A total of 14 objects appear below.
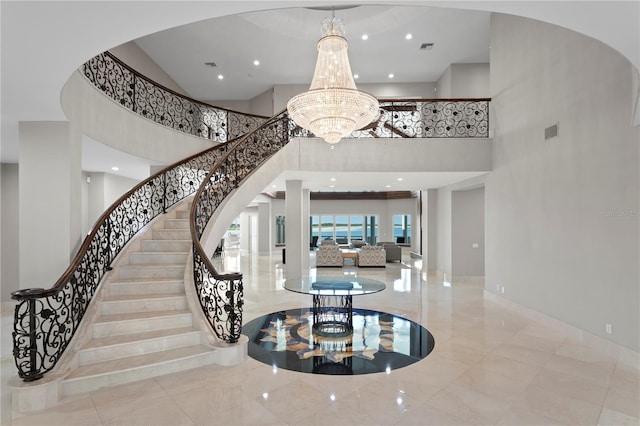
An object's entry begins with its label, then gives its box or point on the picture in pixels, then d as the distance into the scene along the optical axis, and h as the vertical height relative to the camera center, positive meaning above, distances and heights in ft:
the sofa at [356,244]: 56.44 -4.56
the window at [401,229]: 68.80 -2.56
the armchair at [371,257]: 44.83 -5.29
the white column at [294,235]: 32.55 -1.66
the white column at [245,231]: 71.05 -2.82
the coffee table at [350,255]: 47.03 -5.26
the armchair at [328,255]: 44.65 -4.97
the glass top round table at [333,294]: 18.80 -4.66
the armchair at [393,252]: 50.65 -5.30
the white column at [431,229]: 40.60 -1.54
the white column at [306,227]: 40.24 -1.16
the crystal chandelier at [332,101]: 17.03 +5.89
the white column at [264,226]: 63.16 -1.51
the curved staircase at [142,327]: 12.75 -4.73
